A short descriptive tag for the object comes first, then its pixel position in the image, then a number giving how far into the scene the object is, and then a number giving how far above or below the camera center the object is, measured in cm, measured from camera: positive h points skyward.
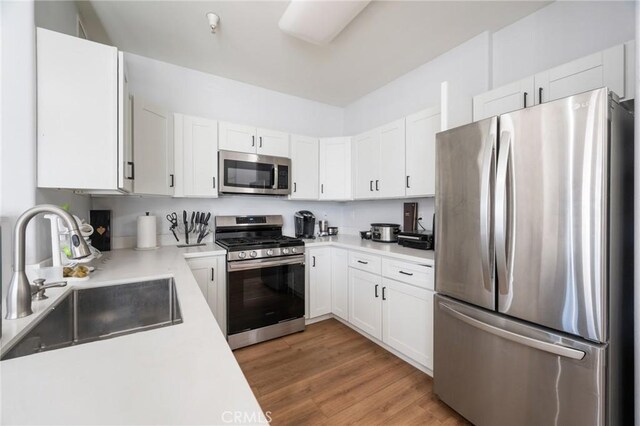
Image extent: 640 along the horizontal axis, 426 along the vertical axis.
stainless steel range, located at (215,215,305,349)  233 -70
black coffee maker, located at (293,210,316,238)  322 -15
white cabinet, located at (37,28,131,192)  130 +53
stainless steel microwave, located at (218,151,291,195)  261 +41
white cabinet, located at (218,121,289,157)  264 +78
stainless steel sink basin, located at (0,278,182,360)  104 -48
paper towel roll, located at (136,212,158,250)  235 -19
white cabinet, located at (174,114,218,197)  242 +54
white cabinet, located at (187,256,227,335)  222 -60
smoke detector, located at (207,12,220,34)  196 +149
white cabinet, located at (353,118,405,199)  259 +56
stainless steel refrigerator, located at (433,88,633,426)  106 -24
